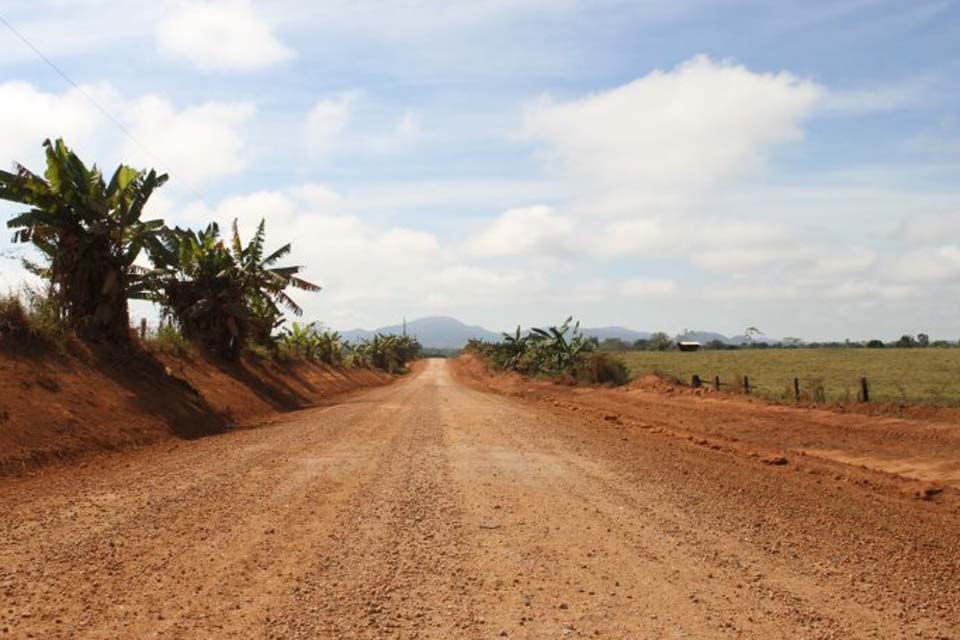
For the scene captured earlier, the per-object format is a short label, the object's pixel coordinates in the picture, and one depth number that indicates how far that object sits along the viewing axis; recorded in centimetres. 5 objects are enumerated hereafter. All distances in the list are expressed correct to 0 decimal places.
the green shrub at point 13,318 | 1370
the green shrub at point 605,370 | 3394
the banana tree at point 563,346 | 3681
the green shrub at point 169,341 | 2142
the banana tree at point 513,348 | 4531
